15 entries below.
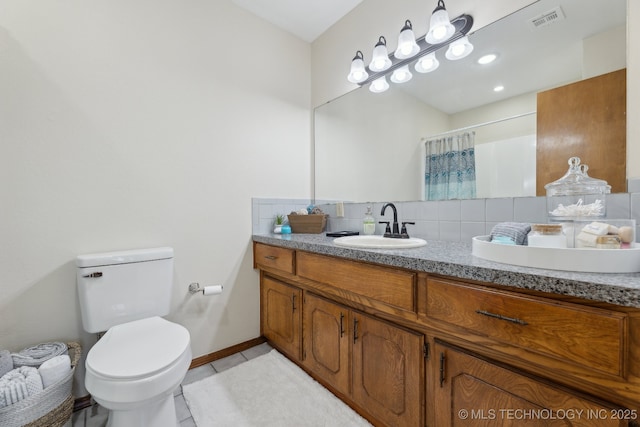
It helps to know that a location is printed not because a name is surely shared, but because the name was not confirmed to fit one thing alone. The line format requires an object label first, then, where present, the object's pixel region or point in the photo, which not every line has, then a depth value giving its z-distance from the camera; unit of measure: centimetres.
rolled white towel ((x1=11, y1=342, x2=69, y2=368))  113
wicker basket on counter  202
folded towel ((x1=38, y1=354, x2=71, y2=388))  108
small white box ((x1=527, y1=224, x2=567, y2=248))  83
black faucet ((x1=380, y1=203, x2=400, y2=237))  158
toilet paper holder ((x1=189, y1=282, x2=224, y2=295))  170
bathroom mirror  112
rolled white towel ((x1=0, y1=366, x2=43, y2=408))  97
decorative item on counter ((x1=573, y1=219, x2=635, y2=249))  74
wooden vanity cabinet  62
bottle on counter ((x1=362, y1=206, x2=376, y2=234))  182
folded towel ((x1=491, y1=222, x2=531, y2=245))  95
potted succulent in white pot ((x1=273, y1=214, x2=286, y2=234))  208
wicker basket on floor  96
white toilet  95
